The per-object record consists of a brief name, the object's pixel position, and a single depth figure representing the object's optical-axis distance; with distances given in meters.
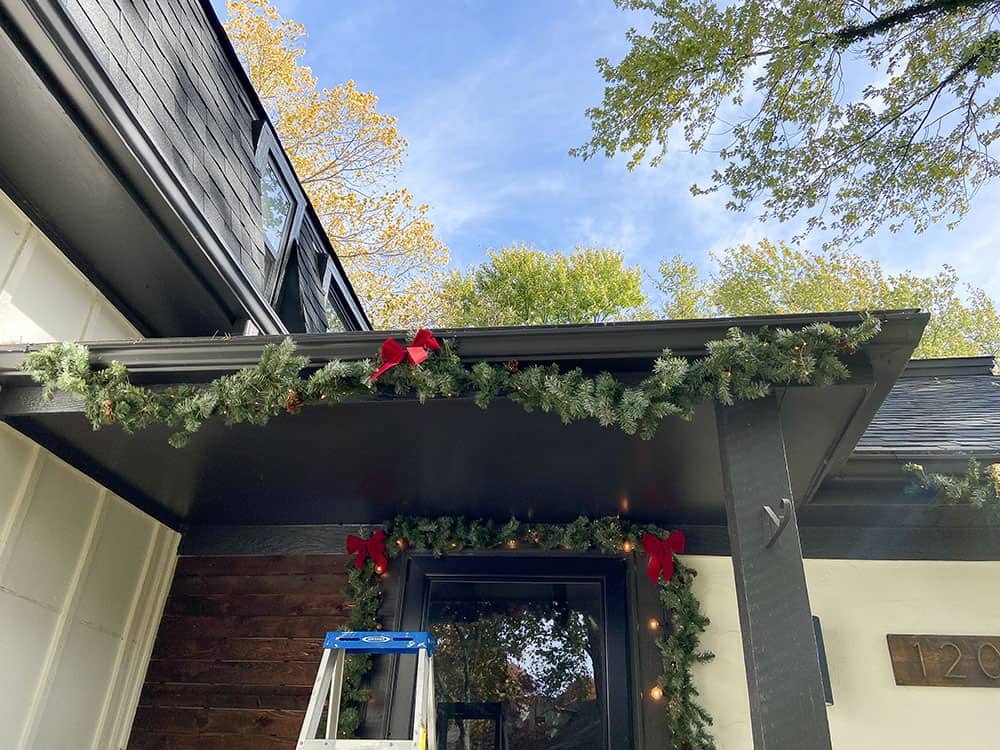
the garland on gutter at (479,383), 1.97
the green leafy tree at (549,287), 16.77
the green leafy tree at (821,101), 5.76
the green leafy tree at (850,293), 15.03
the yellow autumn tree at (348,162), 11.52
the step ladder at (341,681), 2.40
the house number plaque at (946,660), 3.01
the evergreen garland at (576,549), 2.99
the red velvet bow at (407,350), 2.07
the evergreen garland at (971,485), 2.84
